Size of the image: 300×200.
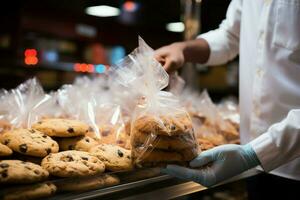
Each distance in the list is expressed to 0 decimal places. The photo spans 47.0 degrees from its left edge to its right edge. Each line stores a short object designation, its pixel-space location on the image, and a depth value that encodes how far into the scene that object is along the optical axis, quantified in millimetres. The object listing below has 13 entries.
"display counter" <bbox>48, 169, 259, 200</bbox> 807
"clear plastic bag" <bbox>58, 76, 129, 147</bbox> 1310
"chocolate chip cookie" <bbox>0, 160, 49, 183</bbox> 720
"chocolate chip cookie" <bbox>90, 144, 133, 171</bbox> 928
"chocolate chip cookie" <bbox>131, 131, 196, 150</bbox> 940
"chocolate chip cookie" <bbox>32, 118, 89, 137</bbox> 1043
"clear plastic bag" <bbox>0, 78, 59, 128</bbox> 1404
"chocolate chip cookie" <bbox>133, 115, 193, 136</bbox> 937
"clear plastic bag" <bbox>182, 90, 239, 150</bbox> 1547
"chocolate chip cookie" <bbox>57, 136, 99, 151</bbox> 1051
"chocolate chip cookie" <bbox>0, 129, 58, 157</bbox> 889
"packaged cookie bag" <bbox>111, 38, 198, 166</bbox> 941
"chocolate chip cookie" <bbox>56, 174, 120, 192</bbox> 782
